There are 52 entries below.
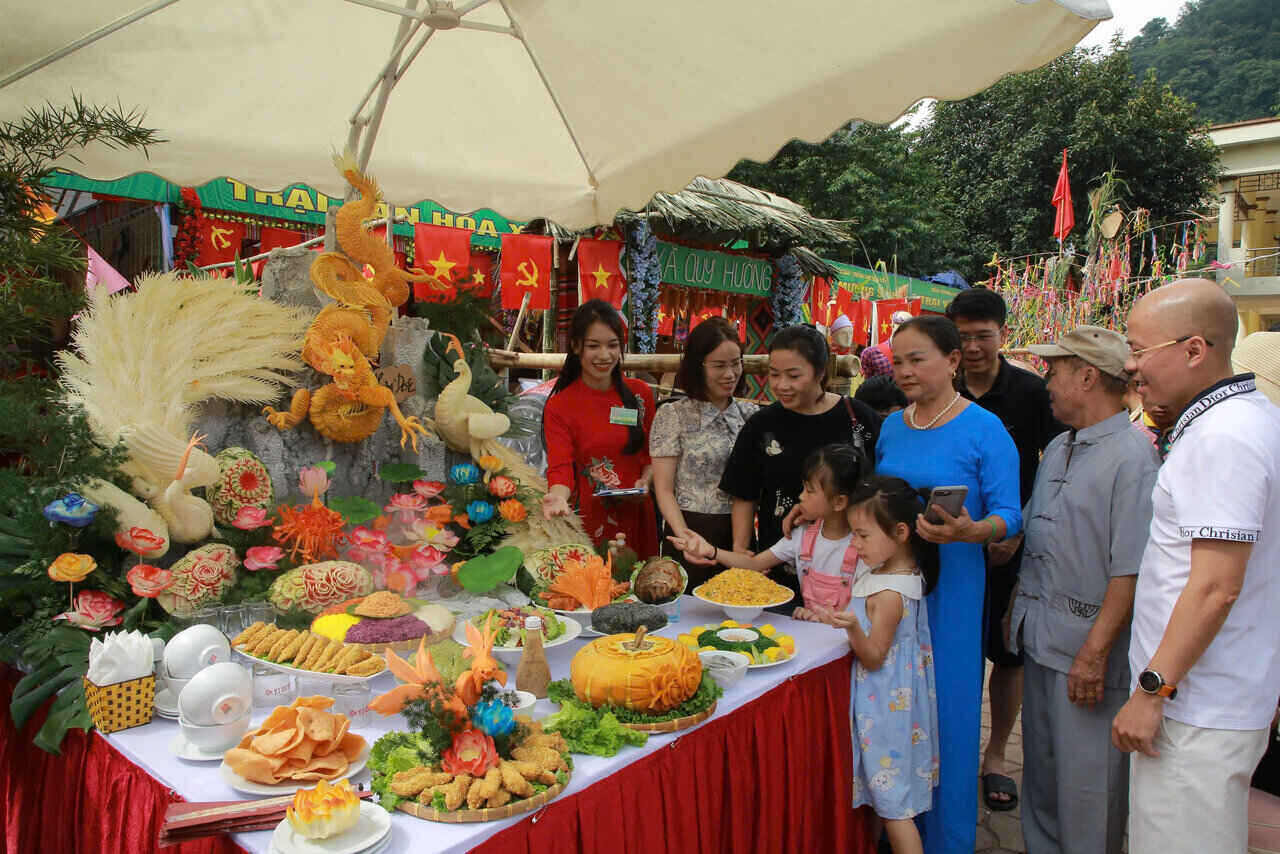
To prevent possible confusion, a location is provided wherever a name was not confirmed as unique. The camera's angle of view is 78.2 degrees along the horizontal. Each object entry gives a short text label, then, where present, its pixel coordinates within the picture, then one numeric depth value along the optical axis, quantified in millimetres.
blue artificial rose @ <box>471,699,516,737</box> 1471
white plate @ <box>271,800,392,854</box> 1252
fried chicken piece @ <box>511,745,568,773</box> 1487
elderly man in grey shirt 2238
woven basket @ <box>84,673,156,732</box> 1680
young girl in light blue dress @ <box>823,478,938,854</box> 2271
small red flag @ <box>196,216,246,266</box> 5773
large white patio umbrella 2221
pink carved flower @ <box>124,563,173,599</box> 1934
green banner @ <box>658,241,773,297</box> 8680
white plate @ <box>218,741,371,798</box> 1438
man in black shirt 3160
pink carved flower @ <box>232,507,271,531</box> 2252
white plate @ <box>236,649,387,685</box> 1748
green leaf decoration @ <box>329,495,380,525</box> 2586
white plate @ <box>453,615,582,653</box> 2121
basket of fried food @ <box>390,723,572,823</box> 1365
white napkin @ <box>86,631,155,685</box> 1689
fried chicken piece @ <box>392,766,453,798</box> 1399
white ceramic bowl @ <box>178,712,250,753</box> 1577
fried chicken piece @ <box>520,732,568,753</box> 1559
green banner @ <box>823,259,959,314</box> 12461
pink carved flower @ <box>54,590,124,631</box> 1946
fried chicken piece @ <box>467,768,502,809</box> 1373
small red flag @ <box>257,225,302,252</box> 6073
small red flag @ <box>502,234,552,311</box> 6977
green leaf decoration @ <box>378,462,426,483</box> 2770
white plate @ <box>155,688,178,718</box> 1756
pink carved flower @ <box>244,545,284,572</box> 2184
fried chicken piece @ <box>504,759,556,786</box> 1442
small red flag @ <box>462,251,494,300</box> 7383
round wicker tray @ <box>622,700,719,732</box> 1736
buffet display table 1491
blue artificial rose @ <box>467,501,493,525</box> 2789
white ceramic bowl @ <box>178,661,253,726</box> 1571
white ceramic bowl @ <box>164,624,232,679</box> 1766
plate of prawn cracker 1444
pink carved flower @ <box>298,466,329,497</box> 2461
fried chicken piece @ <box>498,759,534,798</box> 1399
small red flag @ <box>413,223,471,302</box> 6430
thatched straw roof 7660
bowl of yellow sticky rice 2512
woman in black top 2857
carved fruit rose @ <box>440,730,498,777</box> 1435
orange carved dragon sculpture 2564
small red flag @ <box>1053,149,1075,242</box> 12702
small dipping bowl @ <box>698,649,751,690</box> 2055
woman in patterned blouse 3127
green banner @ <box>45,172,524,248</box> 5240
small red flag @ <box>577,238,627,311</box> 7594
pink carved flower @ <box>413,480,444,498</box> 2631
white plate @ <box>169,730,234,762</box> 1581
